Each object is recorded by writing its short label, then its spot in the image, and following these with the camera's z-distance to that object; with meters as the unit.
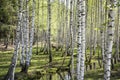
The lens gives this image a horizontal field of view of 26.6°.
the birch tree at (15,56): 14.95
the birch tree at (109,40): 8.31
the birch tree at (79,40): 12.09
